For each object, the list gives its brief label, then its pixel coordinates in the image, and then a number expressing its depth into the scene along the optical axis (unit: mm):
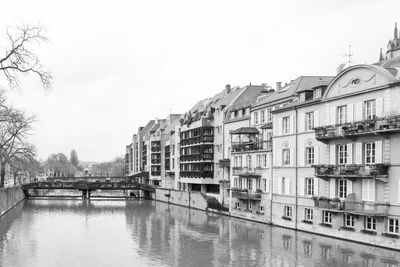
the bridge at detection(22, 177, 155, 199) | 98375
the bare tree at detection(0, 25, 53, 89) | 21562
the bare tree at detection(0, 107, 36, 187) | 62844
